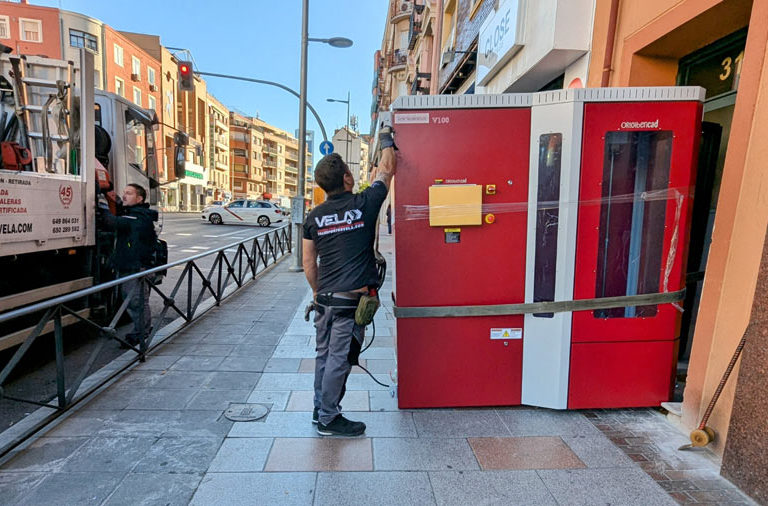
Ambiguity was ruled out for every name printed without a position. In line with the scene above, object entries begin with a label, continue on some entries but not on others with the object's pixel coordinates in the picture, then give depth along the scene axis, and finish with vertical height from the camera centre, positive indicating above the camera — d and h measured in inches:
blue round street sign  496.7 +63.6
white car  983.0 -40.7
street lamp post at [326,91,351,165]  691.4 +96.5
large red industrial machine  121.5 -8.0
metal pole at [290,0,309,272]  415.5 +84.6
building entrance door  150.7 +29.9
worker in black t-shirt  114.3 -16.0
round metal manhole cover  127.7 -66.1
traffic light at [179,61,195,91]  476.1 +131.6
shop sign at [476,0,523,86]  236.8 +107.5
